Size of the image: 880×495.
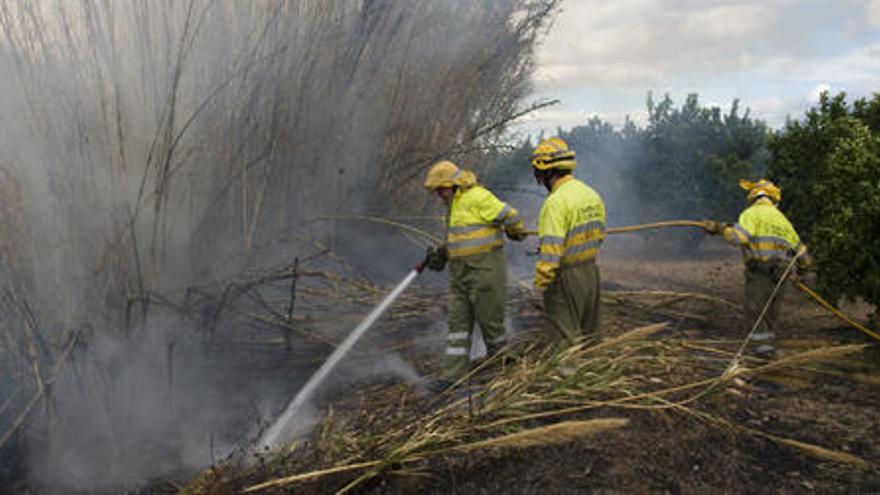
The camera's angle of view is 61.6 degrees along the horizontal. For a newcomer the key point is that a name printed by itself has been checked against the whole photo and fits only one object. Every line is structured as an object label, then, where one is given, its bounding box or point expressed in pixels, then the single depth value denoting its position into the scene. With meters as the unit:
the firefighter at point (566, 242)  4.64
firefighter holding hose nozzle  5.20
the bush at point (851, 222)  5.55
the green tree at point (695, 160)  13.15
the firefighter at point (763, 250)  5.87
